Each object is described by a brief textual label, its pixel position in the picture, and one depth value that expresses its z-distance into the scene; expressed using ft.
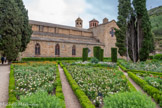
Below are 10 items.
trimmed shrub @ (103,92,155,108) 8.20
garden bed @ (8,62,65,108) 8.17
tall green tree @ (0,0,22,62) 43.64
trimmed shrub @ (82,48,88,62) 59.67
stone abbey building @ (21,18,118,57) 69.87
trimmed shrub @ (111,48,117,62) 56.18
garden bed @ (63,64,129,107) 15.66
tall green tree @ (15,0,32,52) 50.43
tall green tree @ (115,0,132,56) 56.95
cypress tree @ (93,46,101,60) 56.32
